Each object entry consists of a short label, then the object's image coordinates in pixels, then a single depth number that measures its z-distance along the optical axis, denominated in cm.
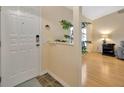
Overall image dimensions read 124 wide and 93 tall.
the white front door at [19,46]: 153
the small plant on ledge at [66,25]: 207
